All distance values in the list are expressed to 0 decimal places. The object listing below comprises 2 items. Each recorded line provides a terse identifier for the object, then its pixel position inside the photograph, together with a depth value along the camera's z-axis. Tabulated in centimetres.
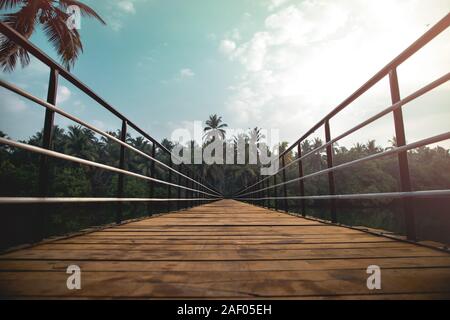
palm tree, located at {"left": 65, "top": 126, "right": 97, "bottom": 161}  3550
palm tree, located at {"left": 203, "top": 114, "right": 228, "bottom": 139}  4610
